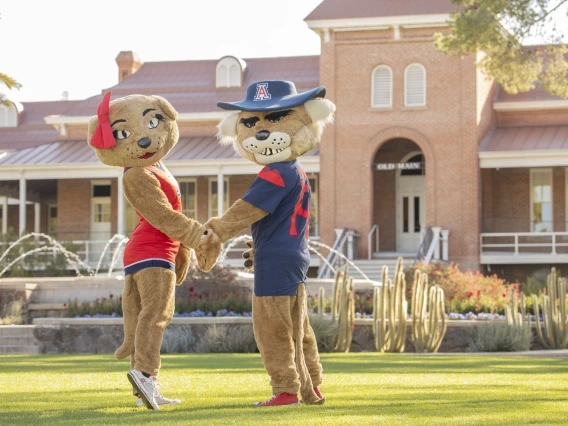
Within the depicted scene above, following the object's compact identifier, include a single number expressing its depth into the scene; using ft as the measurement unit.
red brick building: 103.09
